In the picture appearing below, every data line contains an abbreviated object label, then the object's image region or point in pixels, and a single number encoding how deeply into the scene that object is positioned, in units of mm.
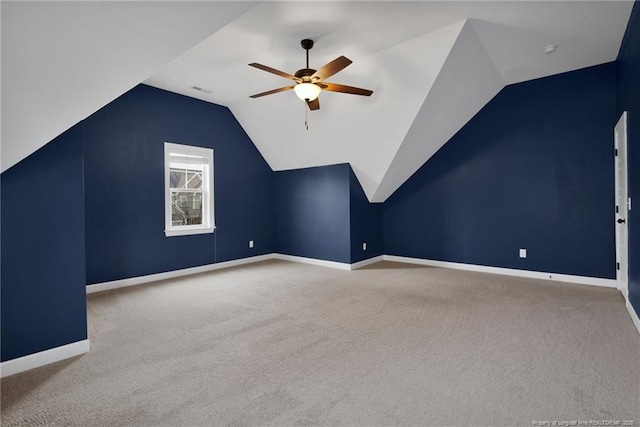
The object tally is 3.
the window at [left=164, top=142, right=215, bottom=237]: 5125
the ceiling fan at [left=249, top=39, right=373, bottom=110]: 3246
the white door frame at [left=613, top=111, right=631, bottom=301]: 3543
